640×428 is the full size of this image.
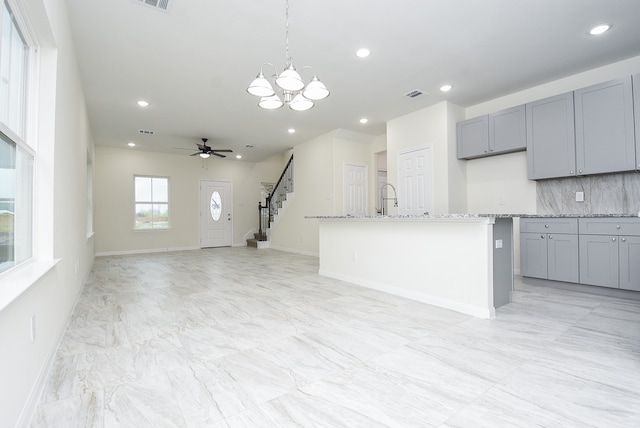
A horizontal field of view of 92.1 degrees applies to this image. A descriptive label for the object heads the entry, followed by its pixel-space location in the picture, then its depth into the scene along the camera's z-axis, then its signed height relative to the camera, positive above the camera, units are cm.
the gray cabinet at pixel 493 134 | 463 +127
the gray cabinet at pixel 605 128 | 364 +103
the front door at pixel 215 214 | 969 +7
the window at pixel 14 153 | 162 +39
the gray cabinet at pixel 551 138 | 411 +103
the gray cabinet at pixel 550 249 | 395 -50
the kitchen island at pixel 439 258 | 305 -52
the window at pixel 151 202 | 872 +43
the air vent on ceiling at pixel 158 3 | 279 +196
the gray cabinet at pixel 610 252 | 348 -48
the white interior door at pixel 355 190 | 732 +60
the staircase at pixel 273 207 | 904 +28
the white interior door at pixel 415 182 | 559 +60
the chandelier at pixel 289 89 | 258 +114
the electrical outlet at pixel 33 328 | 168 -61
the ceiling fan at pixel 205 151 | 714 +153
